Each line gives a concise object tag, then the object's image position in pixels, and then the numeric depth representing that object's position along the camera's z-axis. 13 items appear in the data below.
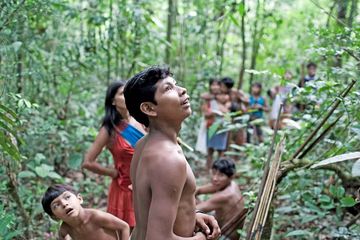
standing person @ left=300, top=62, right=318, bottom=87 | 7.79
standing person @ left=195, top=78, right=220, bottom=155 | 6.66
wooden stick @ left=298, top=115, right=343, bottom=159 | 3.25
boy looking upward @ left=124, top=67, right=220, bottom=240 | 1.87
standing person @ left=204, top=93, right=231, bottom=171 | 6.64
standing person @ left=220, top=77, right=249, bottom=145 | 6.79
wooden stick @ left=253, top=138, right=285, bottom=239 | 2.56
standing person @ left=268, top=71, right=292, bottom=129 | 7.85
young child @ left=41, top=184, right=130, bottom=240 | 3.18
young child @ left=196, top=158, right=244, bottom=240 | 4.06
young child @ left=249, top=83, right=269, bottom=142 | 7.76
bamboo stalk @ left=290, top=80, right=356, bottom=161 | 3.07
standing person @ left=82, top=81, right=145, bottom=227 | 3.61
